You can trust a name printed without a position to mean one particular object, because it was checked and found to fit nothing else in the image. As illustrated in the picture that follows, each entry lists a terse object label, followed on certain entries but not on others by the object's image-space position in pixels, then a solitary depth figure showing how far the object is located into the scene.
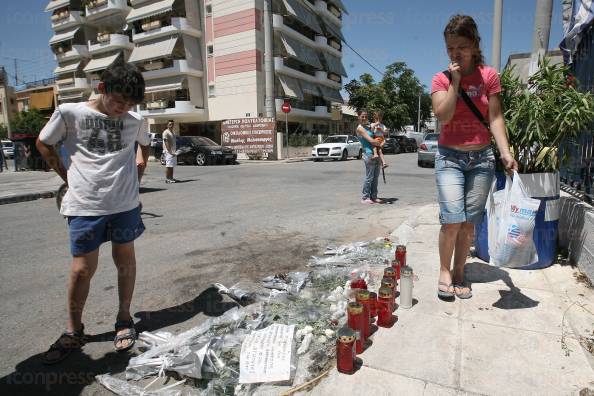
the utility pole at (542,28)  4.80
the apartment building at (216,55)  29.25
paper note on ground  1.97
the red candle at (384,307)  2.38
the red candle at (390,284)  2.47
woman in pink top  2.43
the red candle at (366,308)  2.23
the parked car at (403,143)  27.31
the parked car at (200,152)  18.95
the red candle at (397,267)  2.93
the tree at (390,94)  37.69
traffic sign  22.57
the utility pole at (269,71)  20.59
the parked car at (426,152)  15.88
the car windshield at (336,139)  21.73
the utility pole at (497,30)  7.13
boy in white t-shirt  2.26
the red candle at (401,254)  3.18
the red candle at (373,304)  2.47
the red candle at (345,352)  1.94
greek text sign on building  22.17
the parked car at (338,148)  20.72
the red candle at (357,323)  2.13
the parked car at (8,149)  34.50
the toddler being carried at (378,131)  6.94
